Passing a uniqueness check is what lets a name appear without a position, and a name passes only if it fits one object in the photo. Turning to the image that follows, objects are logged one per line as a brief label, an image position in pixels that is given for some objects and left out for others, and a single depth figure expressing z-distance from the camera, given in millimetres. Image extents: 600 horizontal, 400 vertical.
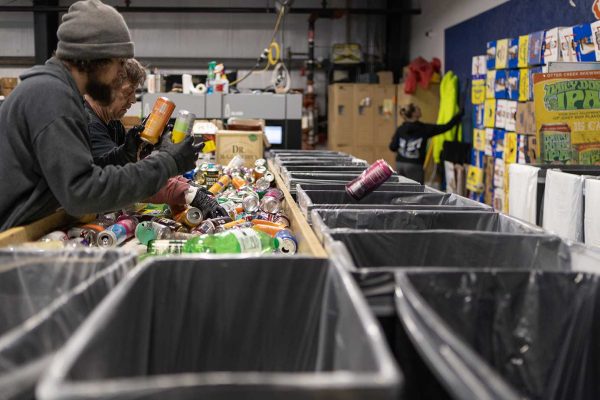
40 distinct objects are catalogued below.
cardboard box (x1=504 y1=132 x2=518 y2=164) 6262
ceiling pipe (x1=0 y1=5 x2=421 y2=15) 10477
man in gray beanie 1853
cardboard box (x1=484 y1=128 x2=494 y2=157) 6906
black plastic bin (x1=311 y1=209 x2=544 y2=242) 2043
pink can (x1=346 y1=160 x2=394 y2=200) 2326
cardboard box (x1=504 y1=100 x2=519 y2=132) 6234
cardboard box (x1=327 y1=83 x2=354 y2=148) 10367
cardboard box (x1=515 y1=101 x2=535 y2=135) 5754
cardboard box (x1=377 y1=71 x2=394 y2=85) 10469
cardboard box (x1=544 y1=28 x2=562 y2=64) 5297
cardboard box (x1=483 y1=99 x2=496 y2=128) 6795
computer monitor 7150
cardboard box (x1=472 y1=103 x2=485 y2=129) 7183
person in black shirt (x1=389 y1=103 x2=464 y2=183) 7793
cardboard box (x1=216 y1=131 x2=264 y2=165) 4934
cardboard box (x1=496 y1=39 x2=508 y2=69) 6457
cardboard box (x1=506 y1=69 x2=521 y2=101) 6145
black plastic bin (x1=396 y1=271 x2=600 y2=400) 1222
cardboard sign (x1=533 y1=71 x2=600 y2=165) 3625
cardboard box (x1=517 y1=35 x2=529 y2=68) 5906
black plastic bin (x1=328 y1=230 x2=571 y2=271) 1688
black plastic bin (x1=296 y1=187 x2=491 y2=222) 2404
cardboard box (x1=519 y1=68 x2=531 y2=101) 5888
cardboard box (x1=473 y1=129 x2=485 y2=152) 7208
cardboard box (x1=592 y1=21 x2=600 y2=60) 4625
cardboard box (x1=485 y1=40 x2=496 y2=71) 6798
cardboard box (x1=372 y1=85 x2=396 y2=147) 10359
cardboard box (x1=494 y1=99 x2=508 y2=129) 6512
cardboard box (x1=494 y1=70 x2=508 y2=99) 6434
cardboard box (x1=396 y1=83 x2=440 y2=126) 9258
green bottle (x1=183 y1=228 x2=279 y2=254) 1823
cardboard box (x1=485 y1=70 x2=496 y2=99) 6766
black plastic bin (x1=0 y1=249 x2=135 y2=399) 1175
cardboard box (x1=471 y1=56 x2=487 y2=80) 7141
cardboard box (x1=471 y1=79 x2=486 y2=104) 7141
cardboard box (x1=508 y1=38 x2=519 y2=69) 6168
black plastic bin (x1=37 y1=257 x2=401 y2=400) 1109
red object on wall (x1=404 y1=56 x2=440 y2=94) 8984
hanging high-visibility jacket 8071
